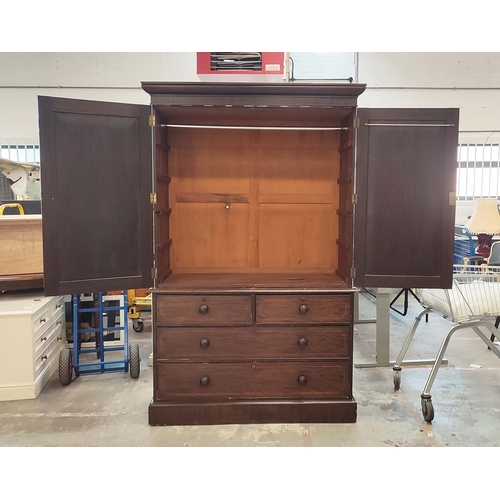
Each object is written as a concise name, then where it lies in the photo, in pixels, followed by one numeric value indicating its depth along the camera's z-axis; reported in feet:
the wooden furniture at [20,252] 10.52
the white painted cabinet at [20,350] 9.46
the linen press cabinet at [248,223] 7.45
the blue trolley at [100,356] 10.27
